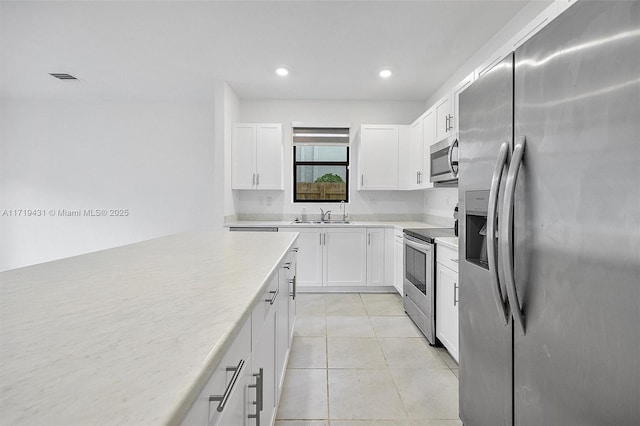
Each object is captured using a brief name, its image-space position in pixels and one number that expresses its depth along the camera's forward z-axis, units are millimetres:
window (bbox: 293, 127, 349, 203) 4840
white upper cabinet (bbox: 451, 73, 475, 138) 2720
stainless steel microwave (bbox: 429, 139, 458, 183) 2443
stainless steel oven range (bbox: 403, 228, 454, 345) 2613
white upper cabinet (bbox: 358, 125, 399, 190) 4406
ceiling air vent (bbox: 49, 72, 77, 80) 3969
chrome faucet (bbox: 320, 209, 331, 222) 4727
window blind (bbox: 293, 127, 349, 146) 4754
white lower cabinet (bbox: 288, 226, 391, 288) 4133
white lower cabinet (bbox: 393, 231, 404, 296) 3729
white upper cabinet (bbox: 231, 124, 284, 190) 4379
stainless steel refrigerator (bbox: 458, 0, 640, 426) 729
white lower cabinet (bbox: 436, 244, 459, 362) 2229
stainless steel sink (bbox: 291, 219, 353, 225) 4609
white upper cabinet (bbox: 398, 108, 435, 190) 3606
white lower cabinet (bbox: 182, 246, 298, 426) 590
